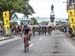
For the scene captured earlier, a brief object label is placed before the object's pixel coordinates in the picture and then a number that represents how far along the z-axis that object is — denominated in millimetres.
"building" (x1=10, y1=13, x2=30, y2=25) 34179
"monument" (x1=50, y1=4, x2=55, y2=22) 70480
